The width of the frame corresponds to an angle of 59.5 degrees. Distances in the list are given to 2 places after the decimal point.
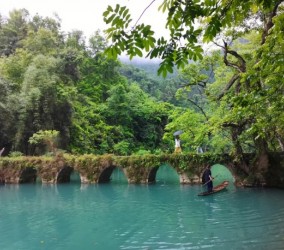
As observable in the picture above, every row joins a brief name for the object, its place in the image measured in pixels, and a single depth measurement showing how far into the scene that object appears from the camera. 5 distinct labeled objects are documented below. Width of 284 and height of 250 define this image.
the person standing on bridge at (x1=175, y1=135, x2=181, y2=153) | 17.38
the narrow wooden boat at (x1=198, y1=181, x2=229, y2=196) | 12.19
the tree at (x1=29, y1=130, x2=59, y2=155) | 18.81
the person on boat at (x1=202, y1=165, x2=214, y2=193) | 12.27
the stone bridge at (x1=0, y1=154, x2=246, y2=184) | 15.45
